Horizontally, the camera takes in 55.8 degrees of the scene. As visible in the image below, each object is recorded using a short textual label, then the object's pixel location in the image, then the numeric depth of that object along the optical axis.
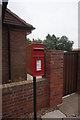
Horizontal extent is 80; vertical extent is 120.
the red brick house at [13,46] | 4.26
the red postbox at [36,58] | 1.49
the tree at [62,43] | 28.22
